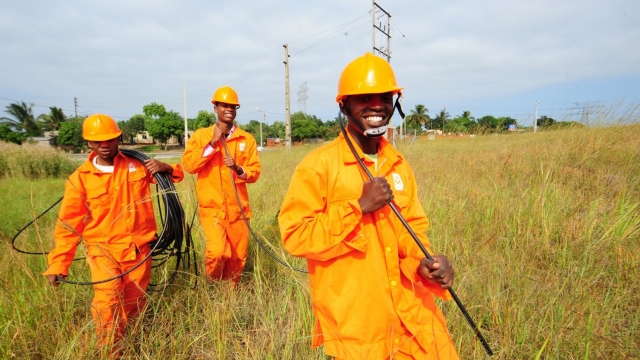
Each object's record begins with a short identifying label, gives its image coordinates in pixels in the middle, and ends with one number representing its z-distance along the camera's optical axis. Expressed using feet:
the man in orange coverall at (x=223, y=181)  11.91
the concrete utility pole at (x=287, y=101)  68.23
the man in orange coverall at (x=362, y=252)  4.83
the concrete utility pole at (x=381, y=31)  60.29
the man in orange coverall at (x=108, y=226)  8.63
